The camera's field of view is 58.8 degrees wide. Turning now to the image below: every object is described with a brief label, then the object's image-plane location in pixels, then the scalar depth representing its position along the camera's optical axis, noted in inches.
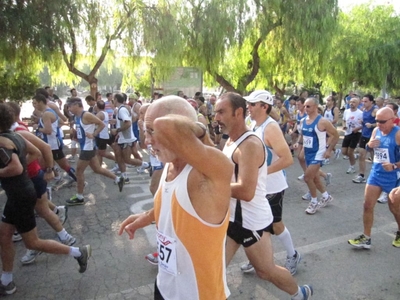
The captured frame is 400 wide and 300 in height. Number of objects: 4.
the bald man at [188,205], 55.1
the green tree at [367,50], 828.6
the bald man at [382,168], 162.1
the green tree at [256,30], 623.2
